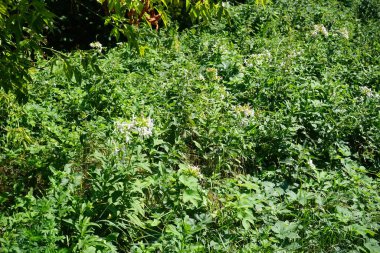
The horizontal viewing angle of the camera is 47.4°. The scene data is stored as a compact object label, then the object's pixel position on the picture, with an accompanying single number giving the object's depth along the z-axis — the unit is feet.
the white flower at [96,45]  18.23
